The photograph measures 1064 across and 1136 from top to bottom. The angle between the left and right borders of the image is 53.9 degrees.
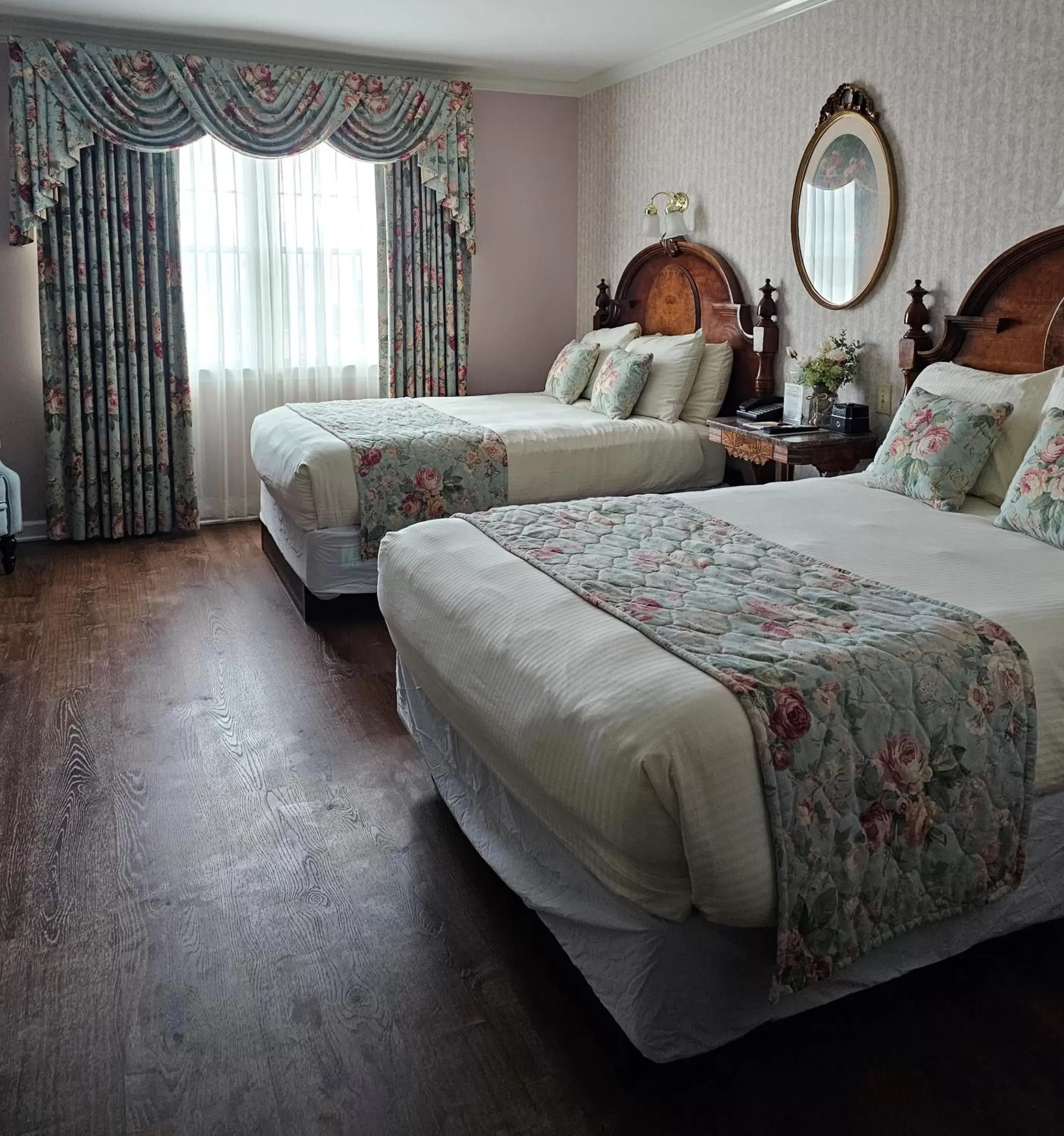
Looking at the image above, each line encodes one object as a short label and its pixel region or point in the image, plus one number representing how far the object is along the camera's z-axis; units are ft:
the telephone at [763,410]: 14.87
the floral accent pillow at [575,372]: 17.97
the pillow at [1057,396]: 9.75
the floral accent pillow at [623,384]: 16.31
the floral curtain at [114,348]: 16.83
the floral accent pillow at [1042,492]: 8.83
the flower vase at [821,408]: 13.97
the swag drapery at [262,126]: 16.20
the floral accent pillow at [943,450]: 10.19
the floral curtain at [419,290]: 19.06
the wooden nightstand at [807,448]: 13.28
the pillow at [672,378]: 16.20
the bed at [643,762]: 5.50
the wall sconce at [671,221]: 17.28
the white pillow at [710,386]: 16.20
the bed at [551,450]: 13.61
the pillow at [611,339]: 18.08
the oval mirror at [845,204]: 13.14
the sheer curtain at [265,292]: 18.07
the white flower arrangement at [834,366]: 13.61
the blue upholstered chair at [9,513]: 15.08
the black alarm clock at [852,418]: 13.43
